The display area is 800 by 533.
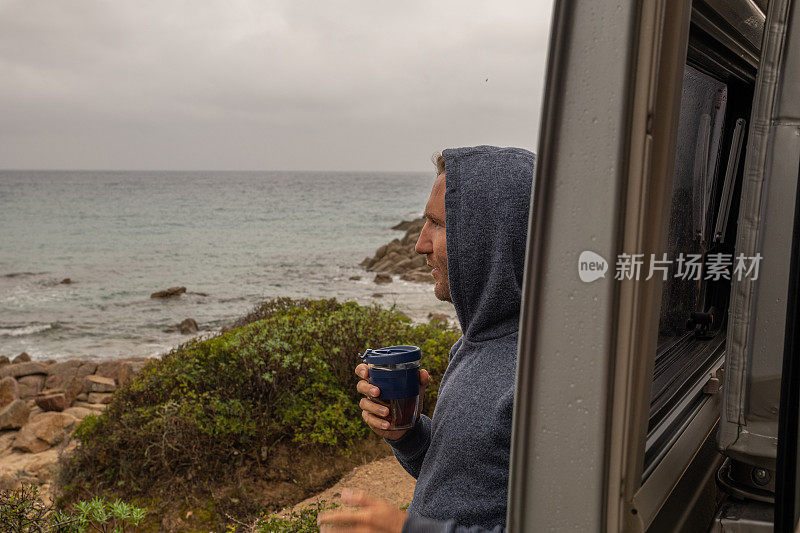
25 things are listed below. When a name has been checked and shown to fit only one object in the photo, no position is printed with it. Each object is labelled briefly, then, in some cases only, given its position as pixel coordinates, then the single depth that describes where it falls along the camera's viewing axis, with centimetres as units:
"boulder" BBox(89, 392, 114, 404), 1183
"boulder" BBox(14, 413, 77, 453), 920
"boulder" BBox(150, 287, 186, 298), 2386
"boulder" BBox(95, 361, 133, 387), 1261
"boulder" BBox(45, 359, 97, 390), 1275
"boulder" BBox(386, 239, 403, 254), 2778
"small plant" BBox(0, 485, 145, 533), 335
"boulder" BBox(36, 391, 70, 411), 1116
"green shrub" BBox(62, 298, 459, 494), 538
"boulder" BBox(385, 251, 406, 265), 2643
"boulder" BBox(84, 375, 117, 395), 1224
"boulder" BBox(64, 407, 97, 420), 1067
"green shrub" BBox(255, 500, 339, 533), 374
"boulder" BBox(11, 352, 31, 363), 1548
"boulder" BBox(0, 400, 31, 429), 1011
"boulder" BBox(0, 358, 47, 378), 1340
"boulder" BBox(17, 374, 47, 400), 1253
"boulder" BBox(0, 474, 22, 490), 700
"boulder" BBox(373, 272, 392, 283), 2383
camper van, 88
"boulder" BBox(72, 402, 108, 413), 1105
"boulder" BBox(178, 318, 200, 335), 1783
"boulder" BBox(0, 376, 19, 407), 1163
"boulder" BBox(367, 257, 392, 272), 2648
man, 156
